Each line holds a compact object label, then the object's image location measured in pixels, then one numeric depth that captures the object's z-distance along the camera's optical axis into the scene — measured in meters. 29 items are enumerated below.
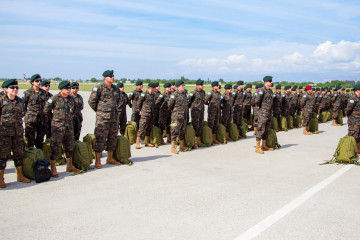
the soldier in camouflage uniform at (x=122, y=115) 9.58
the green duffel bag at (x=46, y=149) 6.70
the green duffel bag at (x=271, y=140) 9.15
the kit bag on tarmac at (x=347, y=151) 7.29
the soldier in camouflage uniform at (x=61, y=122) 6.07
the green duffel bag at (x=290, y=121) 14.24
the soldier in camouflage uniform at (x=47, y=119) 7.15
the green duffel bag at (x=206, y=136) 9.72
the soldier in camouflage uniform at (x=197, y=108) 9.52
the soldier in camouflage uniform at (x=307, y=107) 12.70
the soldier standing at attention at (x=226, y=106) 10.70
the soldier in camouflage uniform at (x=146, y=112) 9.28
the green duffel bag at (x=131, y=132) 9.79
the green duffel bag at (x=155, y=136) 9.48
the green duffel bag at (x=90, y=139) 7.20
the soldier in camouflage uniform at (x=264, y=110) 8.77
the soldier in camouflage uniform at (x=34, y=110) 6.96
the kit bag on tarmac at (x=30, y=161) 5.82
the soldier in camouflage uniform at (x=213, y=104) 10.02
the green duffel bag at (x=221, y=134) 10.27
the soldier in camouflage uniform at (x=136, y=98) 10.30
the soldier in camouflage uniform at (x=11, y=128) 5.46
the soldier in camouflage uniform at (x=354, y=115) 8.16
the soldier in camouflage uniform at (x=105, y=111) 6.73
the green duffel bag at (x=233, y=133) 10.88
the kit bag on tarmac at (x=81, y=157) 6.50
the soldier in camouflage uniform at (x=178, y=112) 8.61
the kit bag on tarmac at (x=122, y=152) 7.11
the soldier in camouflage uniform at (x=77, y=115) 7.37
